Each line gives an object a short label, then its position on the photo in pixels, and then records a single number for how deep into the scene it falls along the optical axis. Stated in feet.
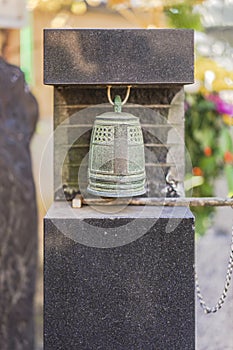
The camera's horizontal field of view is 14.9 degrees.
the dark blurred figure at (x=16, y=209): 9.01
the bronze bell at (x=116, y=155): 5.71
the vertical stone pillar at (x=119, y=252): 5.82
